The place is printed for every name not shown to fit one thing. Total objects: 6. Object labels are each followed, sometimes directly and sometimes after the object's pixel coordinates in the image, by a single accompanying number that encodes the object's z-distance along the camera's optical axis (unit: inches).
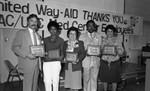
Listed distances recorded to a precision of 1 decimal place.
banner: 123.9
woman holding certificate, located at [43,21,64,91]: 96.7
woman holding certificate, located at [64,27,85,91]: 102.0
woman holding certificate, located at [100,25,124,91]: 116.0
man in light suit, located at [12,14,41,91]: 91.8
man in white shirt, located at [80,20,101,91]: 111.9
